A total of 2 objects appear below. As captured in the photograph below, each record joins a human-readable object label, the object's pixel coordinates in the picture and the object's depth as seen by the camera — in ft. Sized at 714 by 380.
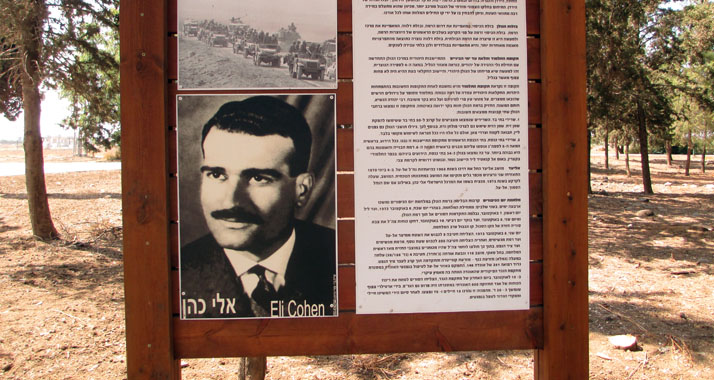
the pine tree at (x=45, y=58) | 24.16
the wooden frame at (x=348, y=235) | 7.07
